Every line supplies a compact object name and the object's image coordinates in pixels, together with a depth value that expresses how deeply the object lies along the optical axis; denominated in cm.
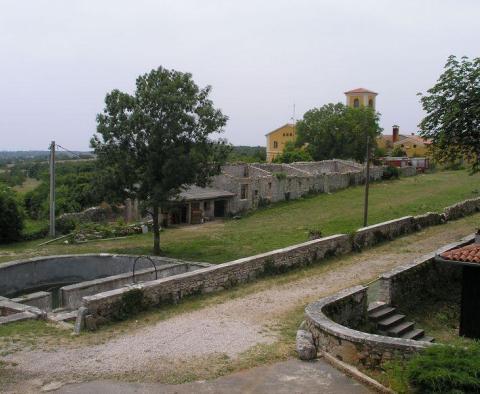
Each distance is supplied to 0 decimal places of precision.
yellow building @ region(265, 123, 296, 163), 9350
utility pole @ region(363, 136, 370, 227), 2818
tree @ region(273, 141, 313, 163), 6116
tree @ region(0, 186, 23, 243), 2868
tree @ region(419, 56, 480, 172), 2384
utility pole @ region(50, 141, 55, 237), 2854
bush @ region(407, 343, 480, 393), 772
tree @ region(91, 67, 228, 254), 2255
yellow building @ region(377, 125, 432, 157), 8795
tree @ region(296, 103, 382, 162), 6338
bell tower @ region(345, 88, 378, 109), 10048
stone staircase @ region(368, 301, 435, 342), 1289
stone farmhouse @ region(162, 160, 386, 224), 3683
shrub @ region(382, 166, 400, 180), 5534
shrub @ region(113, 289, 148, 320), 1290
